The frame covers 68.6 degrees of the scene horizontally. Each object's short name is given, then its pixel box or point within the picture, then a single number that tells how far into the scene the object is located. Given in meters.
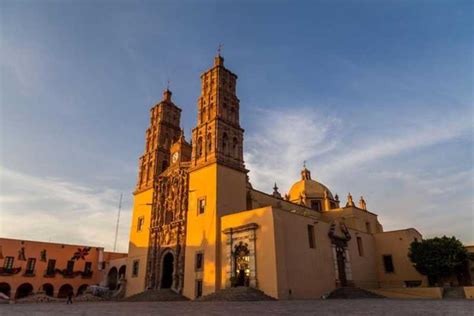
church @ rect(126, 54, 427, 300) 24.73
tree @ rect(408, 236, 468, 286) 30.17
